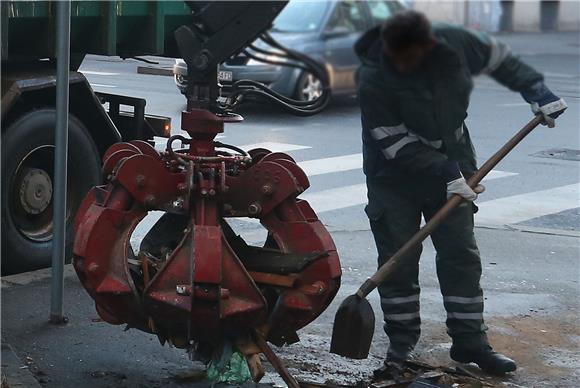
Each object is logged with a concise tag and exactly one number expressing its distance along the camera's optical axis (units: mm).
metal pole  10646
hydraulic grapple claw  8510
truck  12192
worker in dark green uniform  8347
